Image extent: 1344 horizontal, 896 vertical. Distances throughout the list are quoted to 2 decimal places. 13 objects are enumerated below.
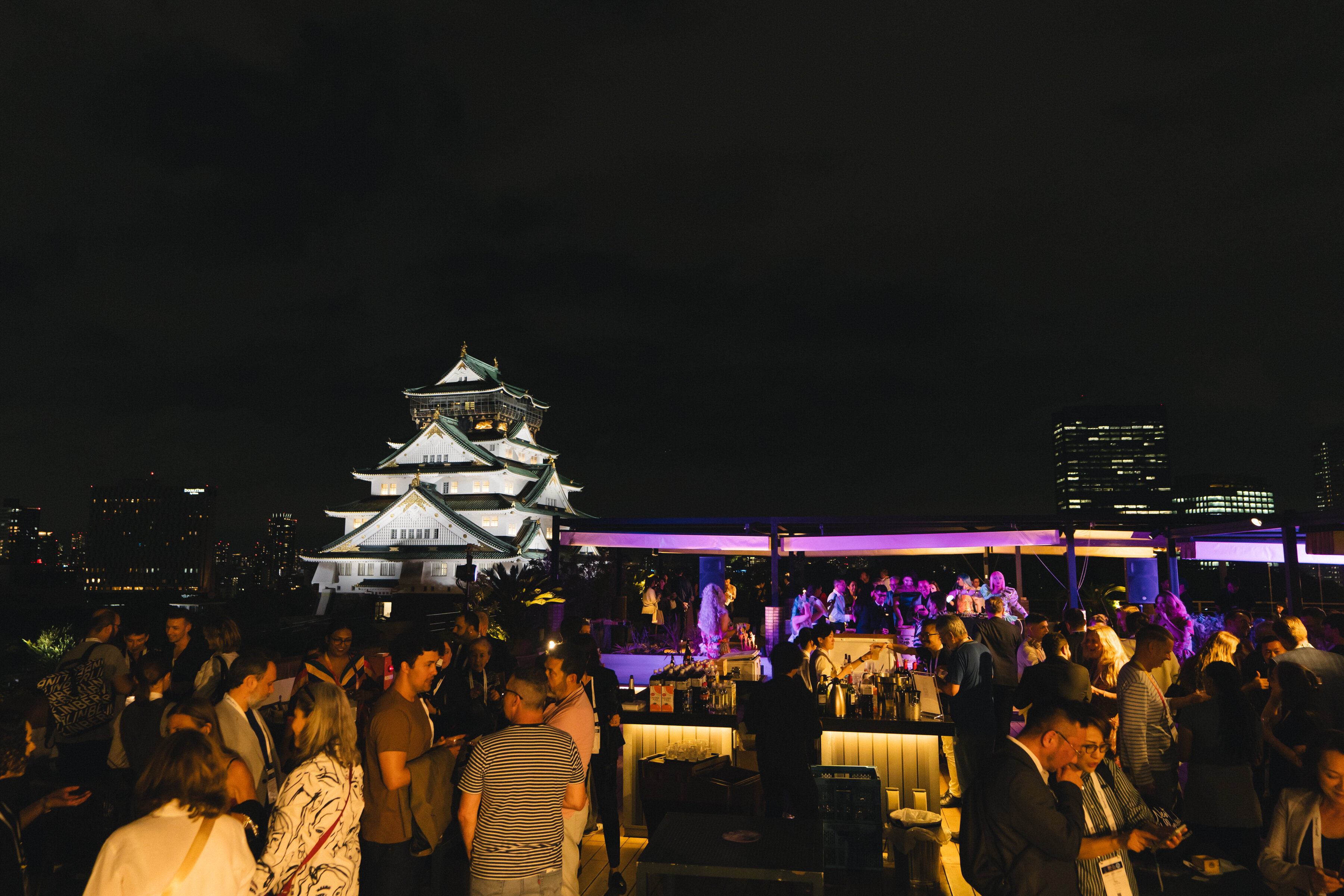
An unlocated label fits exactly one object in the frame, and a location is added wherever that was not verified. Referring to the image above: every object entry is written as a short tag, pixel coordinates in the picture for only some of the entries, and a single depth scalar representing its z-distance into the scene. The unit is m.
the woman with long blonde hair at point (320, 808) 2.84
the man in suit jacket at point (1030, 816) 2.66
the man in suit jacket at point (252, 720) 3.69
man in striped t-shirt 3.18
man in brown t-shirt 3.44
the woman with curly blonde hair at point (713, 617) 13.01
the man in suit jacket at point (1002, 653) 6.69
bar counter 6.10
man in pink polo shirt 3.93
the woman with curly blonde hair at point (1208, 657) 4.95
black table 3.69
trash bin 5.05
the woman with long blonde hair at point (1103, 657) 5.82
